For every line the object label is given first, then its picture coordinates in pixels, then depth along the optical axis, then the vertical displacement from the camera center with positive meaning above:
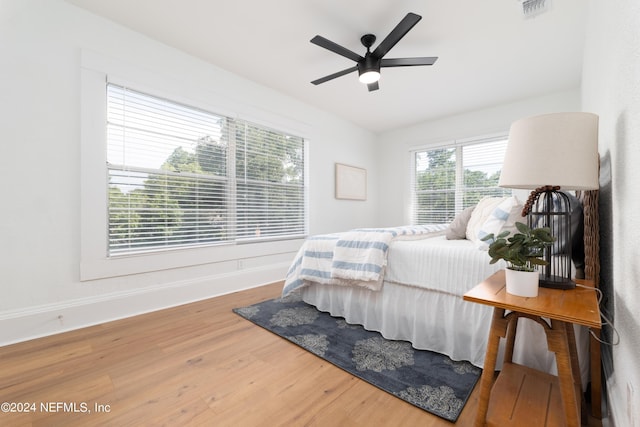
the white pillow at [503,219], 1.63 -0.05
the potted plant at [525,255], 1.05 -0.17
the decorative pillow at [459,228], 2.27 -0.14
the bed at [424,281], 1.43 -0.51
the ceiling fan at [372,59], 2.15 +1.36
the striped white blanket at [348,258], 1.97 -0.37
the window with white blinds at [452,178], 4.12 +0.57
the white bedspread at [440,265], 1.59 -0.34
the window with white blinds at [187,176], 2.42 +0.38
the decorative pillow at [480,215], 2.07 -0.02
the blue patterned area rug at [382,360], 1.33 -0.91
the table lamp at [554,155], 1.04 +0.23
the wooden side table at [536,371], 0.91 -0.58
